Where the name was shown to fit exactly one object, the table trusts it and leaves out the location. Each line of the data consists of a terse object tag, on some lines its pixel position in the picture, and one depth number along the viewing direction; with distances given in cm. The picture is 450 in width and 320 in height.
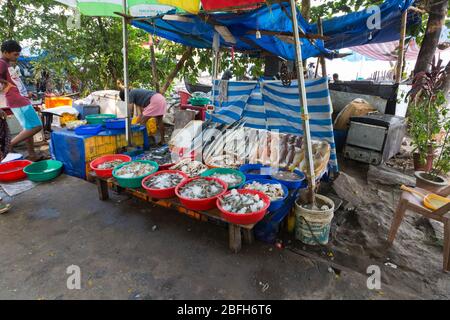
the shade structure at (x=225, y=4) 304
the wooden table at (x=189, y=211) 297
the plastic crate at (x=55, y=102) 785
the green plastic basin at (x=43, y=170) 461
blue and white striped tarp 432
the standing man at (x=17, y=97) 457
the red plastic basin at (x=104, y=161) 391
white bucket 306
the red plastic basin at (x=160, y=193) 332
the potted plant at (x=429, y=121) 468
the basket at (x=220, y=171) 387
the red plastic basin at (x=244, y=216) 273
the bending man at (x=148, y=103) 645
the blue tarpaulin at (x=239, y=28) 360
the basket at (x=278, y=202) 311
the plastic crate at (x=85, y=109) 721
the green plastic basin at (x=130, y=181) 358
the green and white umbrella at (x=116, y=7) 424
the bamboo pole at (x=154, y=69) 641
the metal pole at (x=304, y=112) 283
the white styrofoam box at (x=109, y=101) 734
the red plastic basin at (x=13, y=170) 459
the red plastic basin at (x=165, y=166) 427
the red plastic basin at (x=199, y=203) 303
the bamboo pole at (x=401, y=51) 627
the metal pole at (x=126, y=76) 464
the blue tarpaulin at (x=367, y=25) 512
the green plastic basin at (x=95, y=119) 571
